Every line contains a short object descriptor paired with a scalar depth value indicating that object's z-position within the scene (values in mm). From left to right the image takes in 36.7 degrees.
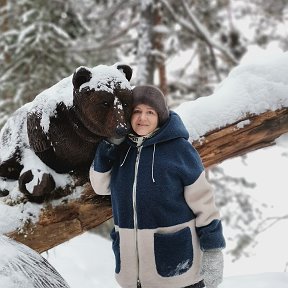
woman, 2314
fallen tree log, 2840
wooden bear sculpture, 2381
